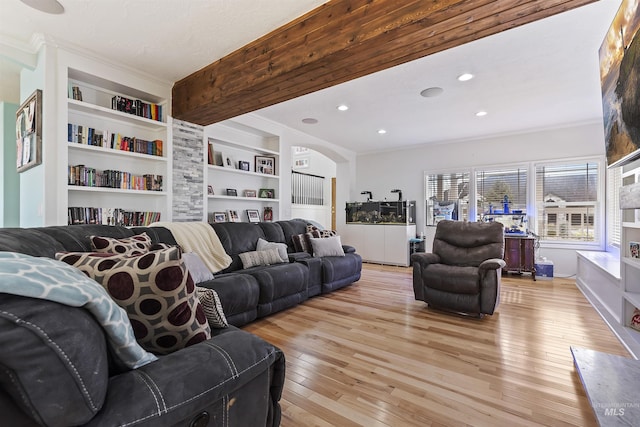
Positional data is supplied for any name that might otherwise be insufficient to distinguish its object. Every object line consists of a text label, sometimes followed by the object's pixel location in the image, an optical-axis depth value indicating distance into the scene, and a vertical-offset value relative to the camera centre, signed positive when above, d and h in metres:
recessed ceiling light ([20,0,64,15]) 2.22 +1.58
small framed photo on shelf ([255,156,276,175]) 5.14 +0.85
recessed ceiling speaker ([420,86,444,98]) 3.54 +1.48
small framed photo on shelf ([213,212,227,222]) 4.44 -0.04
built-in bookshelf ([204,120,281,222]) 4.46 +0.68
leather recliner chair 2.82 -0.55
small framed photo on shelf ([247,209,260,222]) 4.93 -0.02
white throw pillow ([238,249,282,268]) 3.23 -0.49
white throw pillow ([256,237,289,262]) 3.51 -0.39
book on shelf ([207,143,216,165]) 4.34 +0.86
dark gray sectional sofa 0.59 -0.44
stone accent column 3.73 +0.54
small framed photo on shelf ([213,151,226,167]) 4.57 +0.86
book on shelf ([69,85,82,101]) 3.01 +1.23
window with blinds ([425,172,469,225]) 5.91 +0.36
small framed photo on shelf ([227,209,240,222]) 4.64 -0.02
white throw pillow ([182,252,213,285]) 2.41 -0.45
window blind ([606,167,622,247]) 4.20 +0.12
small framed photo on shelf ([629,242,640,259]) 2.36 -0.28
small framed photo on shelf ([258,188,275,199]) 5.21 +0.36
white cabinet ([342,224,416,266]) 5.89 -0.57
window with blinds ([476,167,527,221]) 5.35 +0.45
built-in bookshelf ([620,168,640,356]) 2.23 -0.38
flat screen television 1.72 +0.84
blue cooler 4.69 -0.88
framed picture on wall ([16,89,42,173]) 2.80 +0.82
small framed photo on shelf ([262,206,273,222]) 5.17 -0.01
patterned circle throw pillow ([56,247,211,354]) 1.00 -0.28
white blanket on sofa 2.85 -0.28
